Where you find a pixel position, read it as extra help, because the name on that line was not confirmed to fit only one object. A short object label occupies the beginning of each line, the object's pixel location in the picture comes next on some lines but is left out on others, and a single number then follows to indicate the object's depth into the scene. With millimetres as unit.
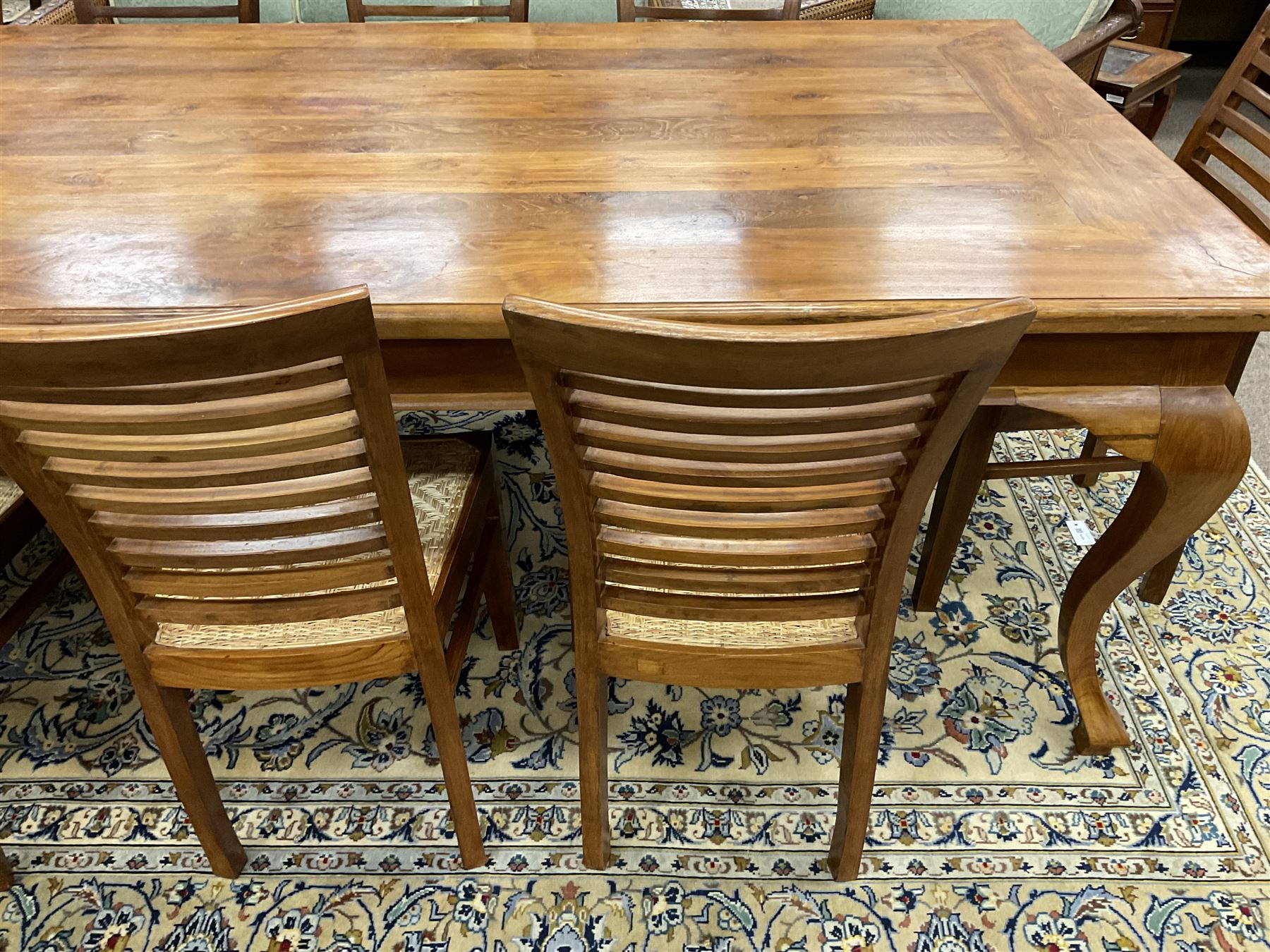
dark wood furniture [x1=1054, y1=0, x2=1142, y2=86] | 2128
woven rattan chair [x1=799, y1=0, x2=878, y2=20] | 2406
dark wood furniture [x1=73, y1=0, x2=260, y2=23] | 2080
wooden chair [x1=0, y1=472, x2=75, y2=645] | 1271
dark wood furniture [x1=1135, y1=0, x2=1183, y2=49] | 3264
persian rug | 1242
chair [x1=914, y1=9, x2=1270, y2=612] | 1458
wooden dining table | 1031
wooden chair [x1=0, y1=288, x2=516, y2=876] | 738
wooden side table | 2461
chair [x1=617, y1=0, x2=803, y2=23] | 2018
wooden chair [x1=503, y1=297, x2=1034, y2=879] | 707
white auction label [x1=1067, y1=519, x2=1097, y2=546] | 1823
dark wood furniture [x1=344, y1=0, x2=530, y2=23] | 2053
